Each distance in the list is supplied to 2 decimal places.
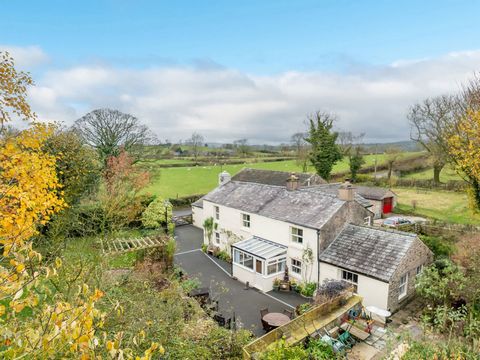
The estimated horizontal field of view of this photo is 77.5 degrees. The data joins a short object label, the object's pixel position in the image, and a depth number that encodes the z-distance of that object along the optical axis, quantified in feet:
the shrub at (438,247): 67.46
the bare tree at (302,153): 182.19
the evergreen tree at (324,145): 156.35
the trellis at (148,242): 59.52
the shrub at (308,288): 61.93
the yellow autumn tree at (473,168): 39.83
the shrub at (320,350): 35.86
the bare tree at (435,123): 89.10
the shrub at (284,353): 32.27
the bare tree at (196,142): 303.40
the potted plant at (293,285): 64.85
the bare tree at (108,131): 113.39
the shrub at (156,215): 103.71
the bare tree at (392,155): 180.55
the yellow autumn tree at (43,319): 11.17
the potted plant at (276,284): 65.16
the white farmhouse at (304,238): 55.42
